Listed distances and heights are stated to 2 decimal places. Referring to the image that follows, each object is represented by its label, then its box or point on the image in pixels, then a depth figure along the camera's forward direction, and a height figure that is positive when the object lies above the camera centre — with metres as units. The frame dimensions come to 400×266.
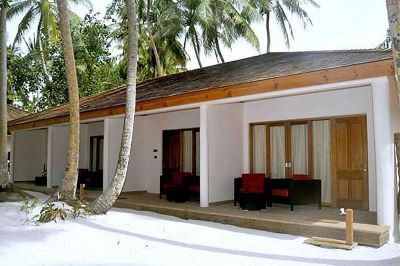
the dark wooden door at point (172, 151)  11.89 +0.11
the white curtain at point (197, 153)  11.37 +0.02
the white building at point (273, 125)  6.30 +0.70
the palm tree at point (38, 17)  13.30 +5.89
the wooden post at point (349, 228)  5.73 -1.14
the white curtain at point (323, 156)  8.89 -0.08
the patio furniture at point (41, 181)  15.33 -1.01
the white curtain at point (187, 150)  11.58 +0.13
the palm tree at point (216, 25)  21.98 +7.75
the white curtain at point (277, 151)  9.73 +0.06
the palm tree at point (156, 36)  22.50 +7.43
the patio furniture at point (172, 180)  10.31 -0.72
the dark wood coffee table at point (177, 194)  9.83 -1.02
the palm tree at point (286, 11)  23.66 +8.89
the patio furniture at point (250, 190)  8.27 -0.85
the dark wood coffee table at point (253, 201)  8.26 -1.03
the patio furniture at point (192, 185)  10.07 -0.83
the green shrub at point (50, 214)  7.26 -1.13
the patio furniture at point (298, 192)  8.23 -0.87
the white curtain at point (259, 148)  10.04 +0.14
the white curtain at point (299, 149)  9.30 +0.10
